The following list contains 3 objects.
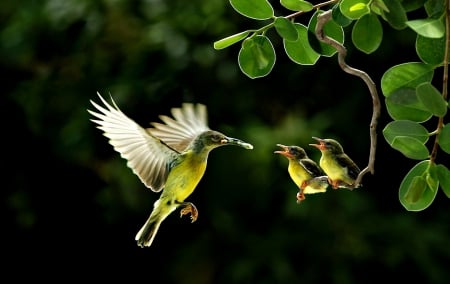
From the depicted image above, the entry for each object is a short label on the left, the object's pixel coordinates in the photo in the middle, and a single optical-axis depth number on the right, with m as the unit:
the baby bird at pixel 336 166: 6.22
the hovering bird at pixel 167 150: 6.28
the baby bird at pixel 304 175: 6.23
